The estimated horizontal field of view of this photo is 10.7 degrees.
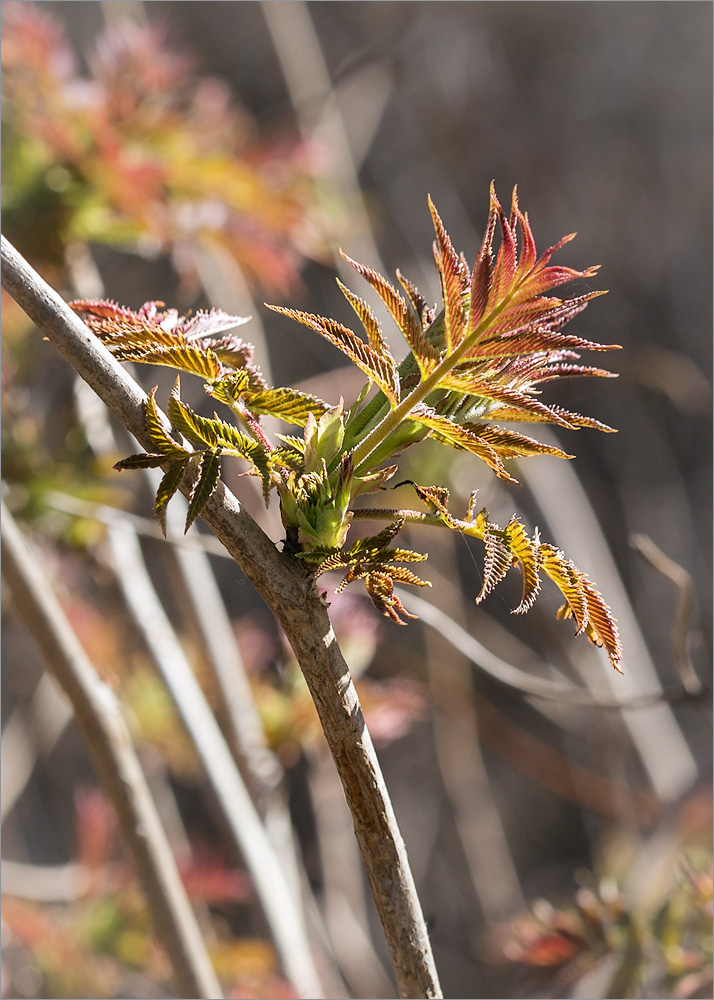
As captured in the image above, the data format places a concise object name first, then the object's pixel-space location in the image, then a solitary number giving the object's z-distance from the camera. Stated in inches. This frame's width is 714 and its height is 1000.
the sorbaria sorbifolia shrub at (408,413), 39.9
